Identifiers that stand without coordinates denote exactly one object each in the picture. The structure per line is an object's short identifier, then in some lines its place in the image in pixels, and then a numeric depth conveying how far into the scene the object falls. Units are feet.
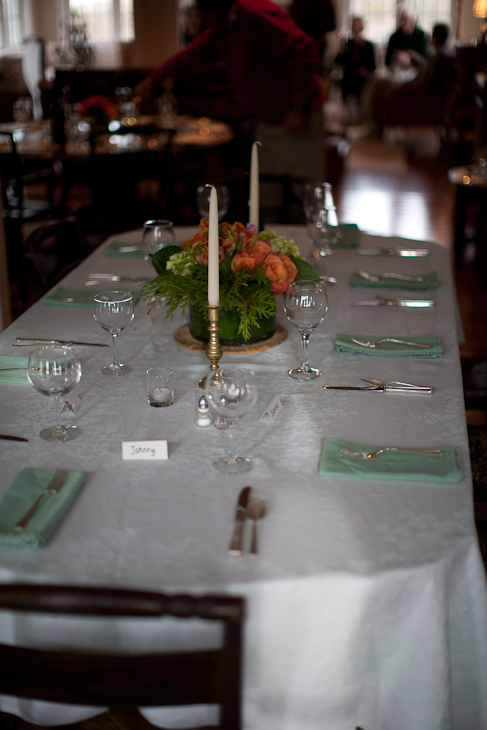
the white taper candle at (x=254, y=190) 6.31
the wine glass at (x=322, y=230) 7.80
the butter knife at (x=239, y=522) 3.48
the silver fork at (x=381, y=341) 5.91
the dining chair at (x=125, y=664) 2.81
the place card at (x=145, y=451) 4.32
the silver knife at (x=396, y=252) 8.62
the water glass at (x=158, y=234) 7.51
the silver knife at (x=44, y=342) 6.02
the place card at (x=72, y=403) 4.96
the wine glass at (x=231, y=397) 4.09
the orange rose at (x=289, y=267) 5.68
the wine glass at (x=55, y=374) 4.40
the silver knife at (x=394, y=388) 5.18
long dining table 3.38
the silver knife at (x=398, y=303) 7.00
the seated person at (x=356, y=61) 38.70
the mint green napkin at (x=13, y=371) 5.40
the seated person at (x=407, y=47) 38.68
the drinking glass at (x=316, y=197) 8.45
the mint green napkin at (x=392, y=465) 4.07
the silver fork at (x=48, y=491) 3.61
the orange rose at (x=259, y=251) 5.58
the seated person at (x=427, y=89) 34.47
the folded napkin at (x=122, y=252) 8.66
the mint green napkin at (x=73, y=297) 6.99
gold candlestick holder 4.97
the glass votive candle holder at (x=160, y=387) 4.98
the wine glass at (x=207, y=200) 8.86
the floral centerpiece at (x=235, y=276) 5.49
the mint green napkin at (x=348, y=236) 9.05
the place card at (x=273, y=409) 4.79
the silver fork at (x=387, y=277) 7.65
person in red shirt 11.58
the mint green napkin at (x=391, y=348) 5.80
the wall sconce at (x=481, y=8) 20.53
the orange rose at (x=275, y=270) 5.49
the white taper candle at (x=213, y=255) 4.73
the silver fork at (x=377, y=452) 4.29
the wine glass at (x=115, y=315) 5.42
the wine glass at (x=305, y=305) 5.43
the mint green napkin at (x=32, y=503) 3.52
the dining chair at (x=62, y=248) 7.71
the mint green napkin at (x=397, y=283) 7.48
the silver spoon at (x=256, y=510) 3.74
